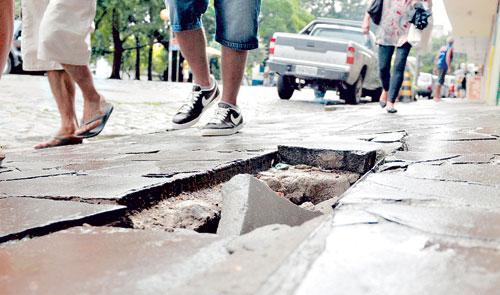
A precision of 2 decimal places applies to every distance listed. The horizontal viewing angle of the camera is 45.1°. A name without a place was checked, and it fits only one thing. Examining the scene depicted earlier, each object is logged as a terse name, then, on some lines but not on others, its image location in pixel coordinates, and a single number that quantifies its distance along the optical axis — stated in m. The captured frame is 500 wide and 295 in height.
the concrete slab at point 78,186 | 1.67
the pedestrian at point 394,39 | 6.25
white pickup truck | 11.00
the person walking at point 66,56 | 3.22
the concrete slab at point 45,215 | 1.30
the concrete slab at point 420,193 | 1.42
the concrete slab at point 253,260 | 0.87
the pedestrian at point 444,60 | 13.32
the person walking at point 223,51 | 3.33
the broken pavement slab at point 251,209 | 1.34
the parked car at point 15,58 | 15.27
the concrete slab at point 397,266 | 0.85
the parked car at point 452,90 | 37.65
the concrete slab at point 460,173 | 1.79
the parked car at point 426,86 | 32.47
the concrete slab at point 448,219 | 1.15
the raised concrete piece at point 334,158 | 2.40
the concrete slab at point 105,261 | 0.95
